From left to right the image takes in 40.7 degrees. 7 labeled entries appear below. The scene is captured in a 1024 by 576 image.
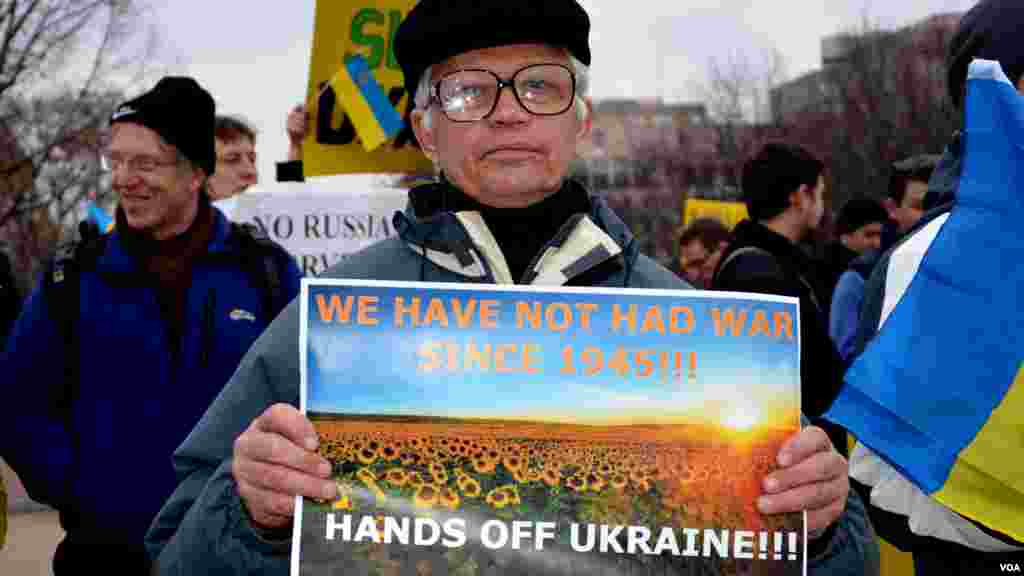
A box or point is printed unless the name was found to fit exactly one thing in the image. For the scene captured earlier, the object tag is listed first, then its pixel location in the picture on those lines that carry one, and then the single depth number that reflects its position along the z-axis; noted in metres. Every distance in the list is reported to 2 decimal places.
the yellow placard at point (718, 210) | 14.43
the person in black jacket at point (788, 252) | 5.07
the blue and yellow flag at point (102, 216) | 8.03
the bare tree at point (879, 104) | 31.34
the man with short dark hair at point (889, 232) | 6.78
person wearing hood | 2.67
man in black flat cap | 2.31
